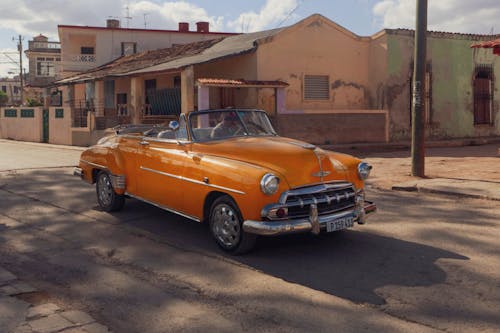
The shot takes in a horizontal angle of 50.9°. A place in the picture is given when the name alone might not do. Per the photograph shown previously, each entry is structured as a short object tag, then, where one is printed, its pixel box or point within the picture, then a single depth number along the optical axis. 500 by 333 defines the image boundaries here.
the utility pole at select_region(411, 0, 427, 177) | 11.12
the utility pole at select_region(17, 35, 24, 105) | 57.88
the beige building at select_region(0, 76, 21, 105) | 90.75
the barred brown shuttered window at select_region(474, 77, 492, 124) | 22.80
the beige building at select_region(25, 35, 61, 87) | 59.44
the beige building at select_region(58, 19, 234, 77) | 37.16
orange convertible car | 5.11
